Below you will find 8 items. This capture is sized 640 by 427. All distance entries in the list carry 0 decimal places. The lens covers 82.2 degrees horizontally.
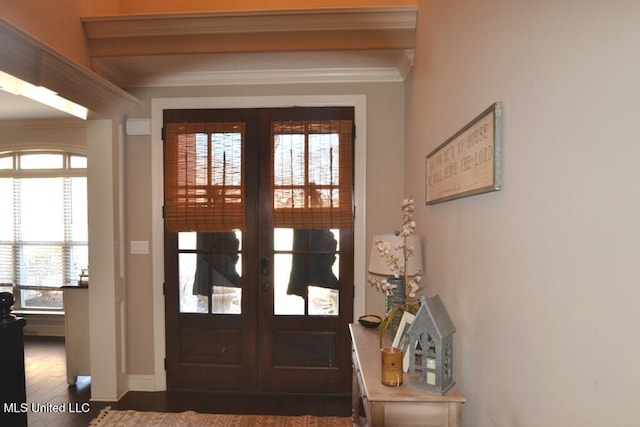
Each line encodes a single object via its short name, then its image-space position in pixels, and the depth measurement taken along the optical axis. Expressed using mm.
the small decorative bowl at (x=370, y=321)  2201
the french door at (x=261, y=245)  2998
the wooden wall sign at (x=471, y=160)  1154
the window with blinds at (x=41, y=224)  4730
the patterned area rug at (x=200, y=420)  2635
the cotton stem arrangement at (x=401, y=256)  1843
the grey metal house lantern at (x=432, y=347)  1372
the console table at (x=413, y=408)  1355
